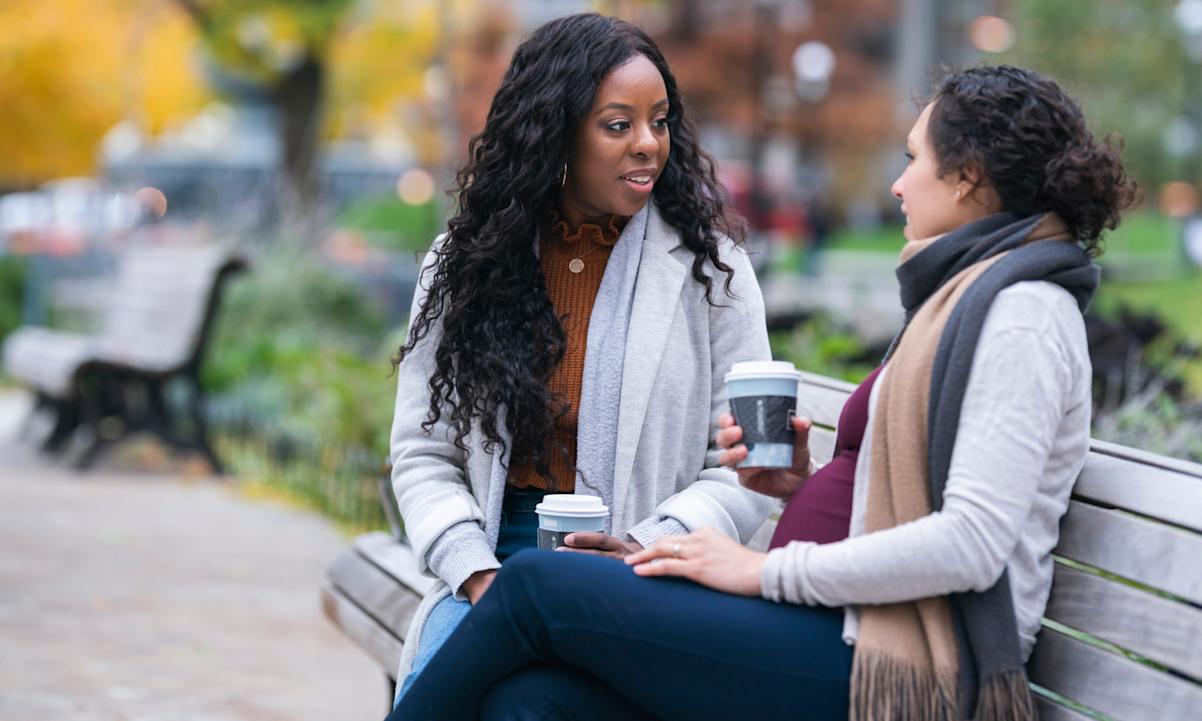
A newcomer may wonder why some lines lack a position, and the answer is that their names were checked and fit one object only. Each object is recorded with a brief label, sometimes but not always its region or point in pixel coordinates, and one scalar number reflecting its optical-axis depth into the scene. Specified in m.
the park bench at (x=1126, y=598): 4.67
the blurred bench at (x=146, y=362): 18.56
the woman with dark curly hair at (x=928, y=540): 4.70
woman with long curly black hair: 6.39
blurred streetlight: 60.97
